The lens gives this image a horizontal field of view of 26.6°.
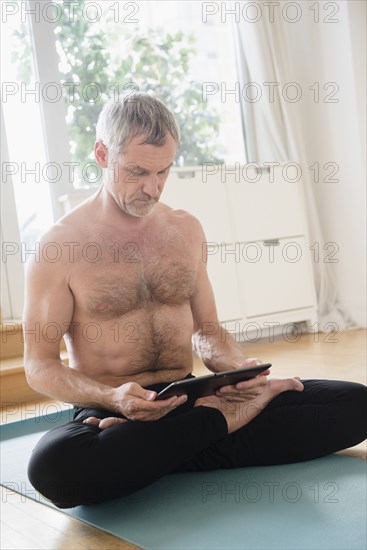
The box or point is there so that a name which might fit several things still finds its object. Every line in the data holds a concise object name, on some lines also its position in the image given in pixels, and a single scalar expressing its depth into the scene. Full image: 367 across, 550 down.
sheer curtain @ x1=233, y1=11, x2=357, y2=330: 4.57
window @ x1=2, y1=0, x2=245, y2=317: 4.15
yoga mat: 1.46
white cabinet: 4.12
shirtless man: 1.69
